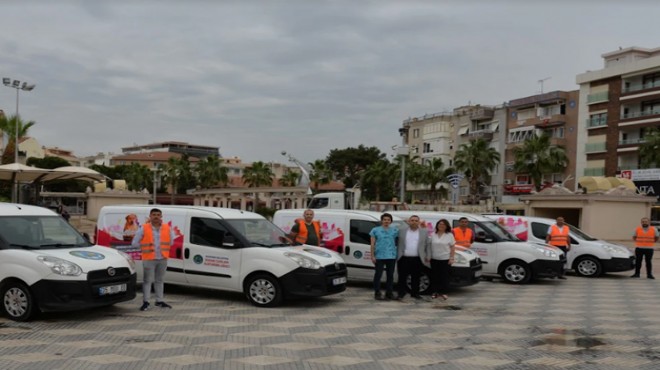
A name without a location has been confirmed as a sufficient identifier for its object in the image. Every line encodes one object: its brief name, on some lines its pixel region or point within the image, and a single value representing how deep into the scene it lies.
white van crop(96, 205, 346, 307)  10.39
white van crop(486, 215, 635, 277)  17.00
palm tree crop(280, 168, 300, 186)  93.25
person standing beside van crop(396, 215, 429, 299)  11.67
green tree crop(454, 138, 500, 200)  66.25
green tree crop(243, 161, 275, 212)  86.81
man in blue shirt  11.48
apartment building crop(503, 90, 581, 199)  62.34
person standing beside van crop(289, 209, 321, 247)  12.73
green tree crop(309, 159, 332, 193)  84.44
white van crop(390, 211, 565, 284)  14.77
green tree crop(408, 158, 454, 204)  75.38
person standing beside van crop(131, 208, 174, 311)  9.76
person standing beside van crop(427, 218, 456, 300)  11.60
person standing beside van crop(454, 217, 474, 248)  14.14
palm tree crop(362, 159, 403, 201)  76.81
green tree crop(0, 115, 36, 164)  45.84
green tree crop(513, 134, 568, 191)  58.31
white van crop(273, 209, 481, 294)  12.59
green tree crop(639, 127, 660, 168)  50.22
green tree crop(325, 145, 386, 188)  90.75
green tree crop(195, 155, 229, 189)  89.69
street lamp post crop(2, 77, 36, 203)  38.00
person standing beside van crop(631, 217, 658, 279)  16.58
